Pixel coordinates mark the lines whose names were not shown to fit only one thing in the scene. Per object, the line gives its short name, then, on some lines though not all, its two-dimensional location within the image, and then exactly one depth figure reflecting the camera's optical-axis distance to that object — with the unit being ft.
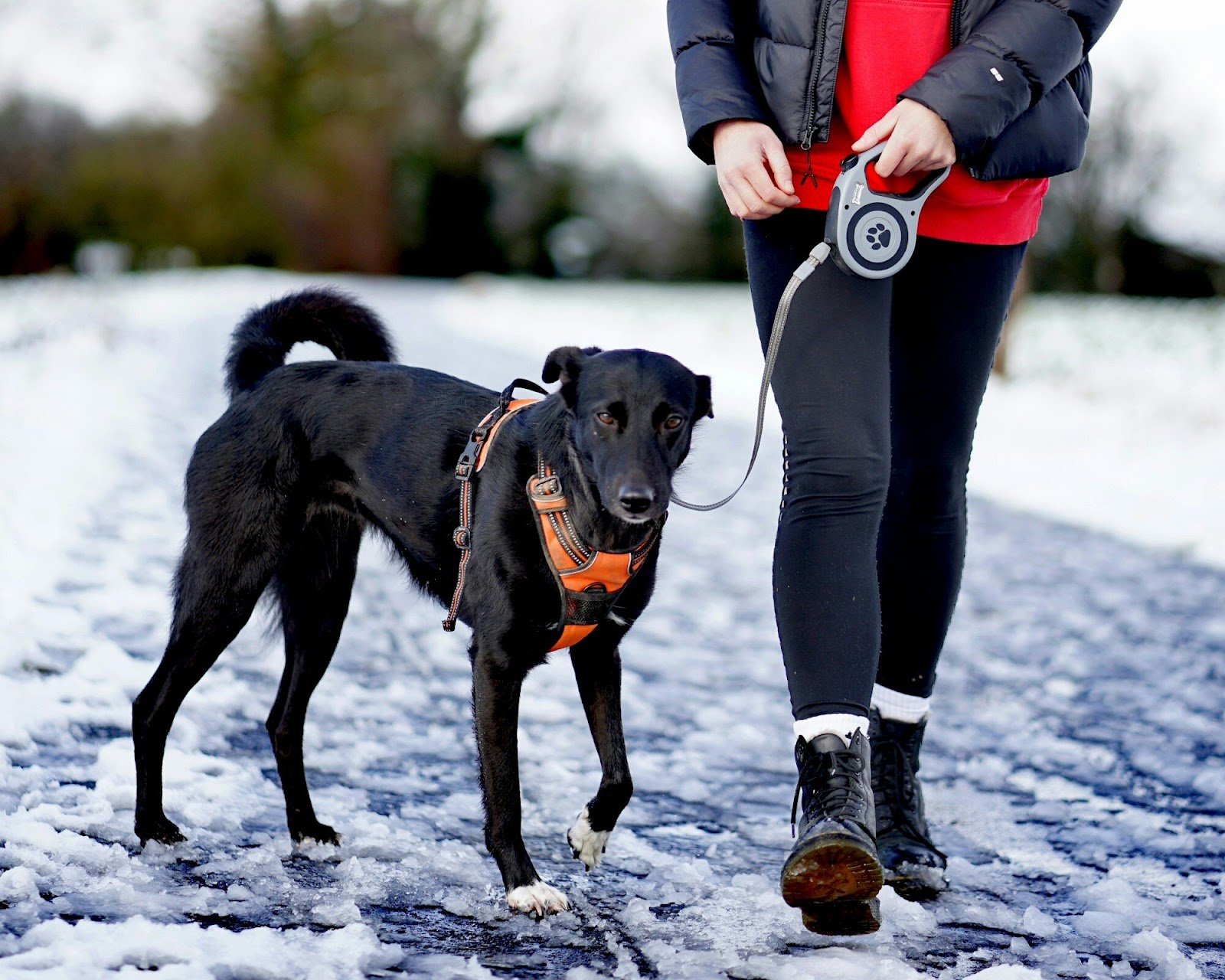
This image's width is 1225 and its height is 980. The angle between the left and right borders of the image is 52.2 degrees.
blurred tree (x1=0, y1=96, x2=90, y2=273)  90.17
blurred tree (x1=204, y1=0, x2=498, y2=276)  126.00
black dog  8.38
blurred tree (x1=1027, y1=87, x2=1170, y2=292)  87.10
